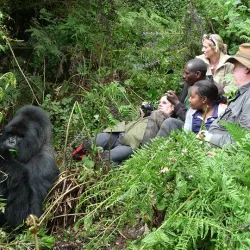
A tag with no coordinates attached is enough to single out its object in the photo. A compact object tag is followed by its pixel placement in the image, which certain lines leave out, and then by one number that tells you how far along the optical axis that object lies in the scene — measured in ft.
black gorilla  13.85
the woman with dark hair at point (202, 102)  14.78
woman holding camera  16.37
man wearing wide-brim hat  11.51
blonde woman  17.62
